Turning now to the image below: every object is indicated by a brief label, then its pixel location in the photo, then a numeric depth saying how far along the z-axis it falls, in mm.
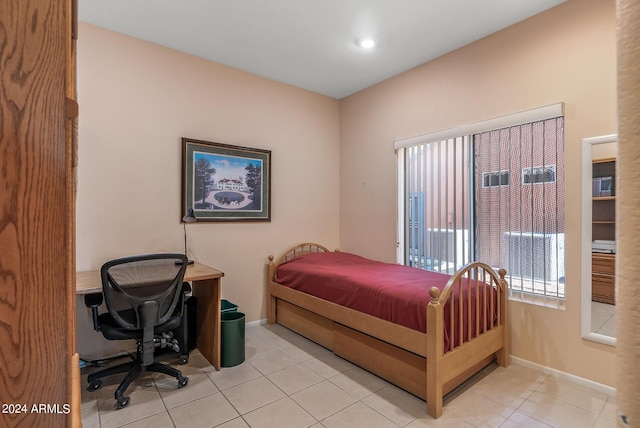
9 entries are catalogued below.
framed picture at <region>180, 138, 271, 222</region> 3068
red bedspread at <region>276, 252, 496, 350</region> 2170
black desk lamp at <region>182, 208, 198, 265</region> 2844
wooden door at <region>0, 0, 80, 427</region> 539
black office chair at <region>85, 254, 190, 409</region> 2025
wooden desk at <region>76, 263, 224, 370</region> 2354
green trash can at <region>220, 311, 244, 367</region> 2576
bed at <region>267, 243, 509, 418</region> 2016
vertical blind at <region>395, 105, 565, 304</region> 2449
